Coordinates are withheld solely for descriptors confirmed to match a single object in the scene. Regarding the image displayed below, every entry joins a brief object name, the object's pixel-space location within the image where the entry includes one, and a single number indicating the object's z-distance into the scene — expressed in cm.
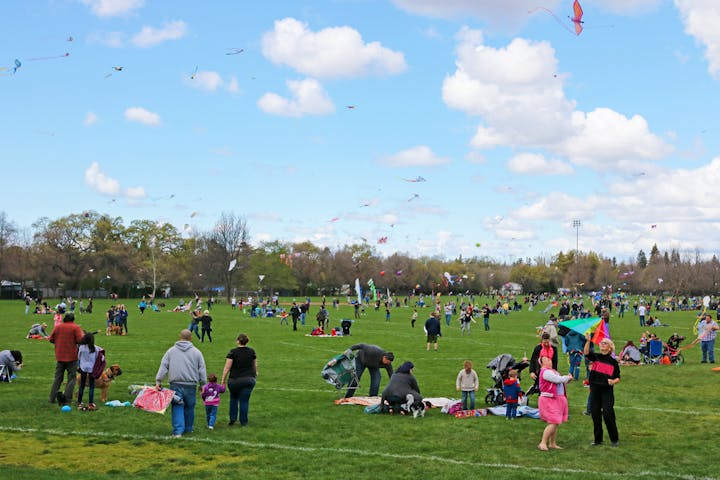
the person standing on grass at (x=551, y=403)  979
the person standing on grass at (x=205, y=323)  2818
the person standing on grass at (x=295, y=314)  3629
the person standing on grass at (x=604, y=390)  1005
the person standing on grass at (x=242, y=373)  1112
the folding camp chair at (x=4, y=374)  1561
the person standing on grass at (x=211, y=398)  1088
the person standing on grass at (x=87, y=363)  1259
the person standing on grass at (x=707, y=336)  2150
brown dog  1305
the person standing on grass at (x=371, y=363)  1426
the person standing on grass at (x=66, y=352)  1257
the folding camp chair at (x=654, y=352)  2175
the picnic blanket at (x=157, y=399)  1055
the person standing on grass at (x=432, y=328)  2572
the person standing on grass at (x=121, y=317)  3175
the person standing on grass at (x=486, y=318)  3881
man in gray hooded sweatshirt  1023
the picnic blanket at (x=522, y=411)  1252
